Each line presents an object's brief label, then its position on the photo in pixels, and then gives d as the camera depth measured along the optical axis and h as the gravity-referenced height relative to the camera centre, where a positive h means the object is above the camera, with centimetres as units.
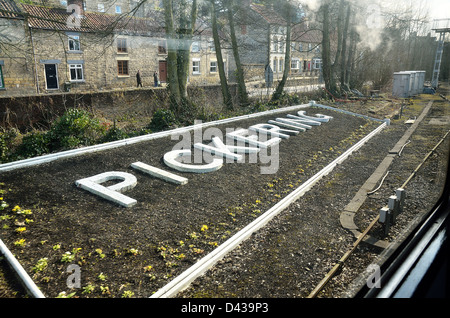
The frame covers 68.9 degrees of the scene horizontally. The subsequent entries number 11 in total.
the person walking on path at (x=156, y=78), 2972 +15
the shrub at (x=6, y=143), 754 -148
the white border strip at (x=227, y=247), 367 -225
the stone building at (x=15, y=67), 2047 +88
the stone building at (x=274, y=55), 2219 +294
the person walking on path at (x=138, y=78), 2843 +15
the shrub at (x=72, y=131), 820 -129
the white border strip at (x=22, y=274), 329 -204
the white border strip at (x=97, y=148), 649 -155
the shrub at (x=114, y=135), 891 -147
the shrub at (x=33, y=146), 778 -155
